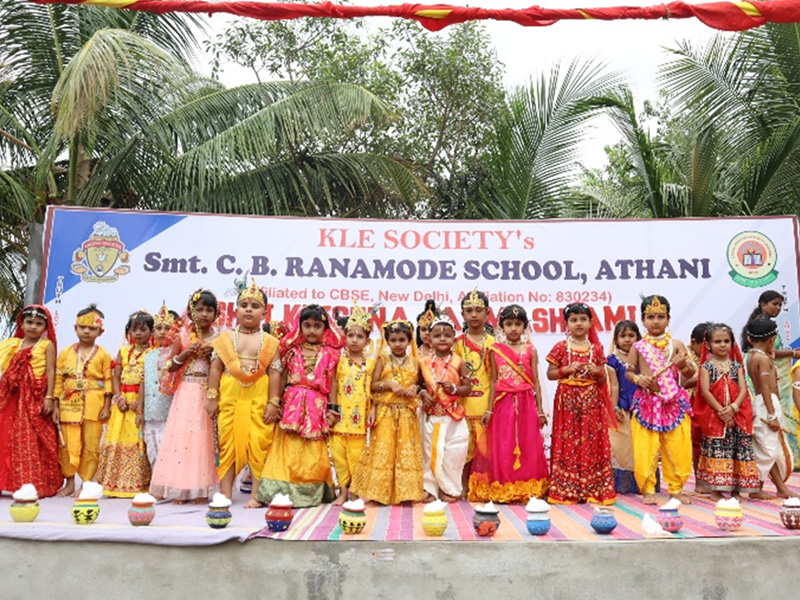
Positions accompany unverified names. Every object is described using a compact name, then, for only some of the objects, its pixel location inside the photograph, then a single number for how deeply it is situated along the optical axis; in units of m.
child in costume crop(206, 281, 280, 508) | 5.93
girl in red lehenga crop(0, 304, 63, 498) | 6.22
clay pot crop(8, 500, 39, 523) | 4.94
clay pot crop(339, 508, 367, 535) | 4.64
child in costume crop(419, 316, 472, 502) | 6.18
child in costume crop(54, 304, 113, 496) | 6.45
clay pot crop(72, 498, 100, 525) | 4.89
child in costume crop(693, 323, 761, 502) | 6.05
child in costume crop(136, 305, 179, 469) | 6.37
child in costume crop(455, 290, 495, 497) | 6.36
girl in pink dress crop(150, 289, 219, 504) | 5.98
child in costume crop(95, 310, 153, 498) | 6.28
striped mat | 4.68
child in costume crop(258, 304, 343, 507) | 5.91
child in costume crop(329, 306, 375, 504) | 6.10
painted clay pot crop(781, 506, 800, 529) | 4.74
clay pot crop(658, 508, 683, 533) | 4.68
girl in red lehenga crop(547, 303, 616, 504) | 6.04
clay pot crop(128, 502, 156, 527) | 4.84
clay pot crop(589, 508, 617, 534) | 4.66
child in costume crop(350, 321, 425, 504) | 5.95
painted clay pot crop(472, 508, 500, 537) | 4.61
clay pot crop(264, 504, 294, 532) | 4.68
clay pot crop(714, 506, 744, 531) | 4.65
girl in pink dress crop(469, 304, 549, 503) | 6.17
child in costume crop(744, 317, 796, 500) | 6.21
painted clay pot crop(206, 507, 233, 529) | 4.76
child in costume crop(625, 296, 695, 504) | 5.95
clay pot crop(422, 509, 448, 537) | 4.61
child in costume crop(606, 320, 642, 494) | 6.71
